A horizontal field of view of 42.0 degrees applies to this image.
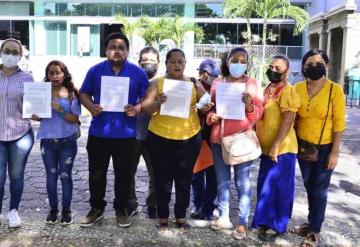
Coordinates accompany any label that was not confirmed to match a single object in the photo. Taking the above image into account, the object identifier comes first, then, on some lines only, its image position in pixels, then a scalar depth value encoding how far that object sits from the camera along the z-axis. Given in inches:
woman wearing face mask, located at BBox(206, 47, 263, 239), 170.1
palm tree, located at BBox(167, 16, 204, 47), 927.0
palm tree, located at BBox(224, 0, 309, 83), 712.4
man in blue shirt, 173.5
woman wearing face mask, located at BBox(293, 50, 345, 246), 166.1
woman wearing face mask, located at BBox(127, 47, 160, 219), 192.8
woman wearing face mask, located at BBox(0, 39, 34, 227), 173.8
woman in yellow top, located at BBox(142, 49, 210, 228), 173.2
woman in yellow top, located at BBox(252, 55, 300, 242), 166.1
